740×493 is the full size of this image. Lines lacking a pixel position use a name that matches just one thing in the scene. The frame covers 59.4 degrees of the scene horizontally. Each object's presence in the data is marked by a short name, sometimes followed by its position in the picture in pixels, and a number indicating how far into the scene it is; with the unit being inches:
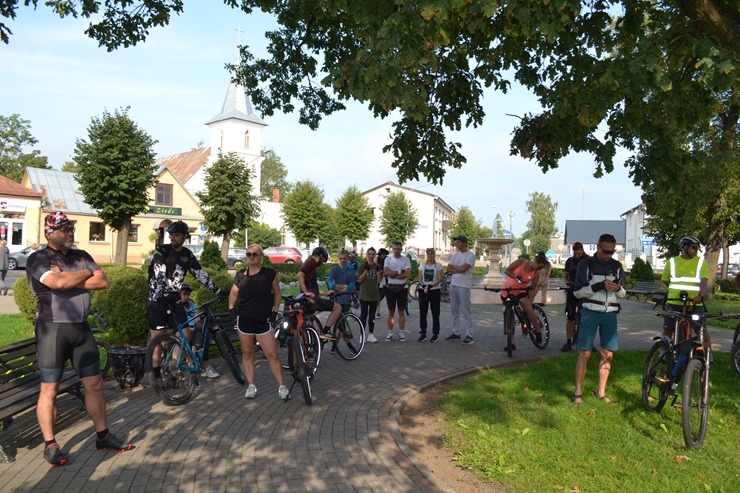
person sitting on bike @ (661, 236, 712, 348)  334.3
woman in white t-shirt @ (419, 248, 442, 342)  467.5
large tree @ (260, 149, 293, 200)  3767.2
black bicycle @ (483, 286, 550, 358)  410.3
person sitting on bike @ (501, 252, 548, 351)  426.9
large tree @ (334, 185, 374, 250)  2770.7
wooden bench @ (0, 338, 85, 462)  204.5
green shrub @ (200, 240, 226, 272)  1019.3
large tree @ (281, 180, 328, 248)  2488.9
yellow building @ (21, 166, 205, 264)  1895.9
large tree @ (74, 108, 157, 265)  1194.6
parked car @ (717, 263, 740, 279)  1952.3
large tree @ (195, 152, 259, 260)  1686.8
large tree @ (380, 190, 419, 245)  3029.0
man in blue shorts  276.7
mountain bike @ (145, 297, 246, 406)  265.0
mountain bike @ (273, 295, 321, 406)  275.9
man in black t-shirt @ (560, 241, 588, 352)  433.7
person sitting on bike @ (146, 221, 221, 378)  288.0
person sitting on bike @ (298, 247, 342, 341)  384.8
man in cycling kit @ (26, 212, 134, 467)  193.6
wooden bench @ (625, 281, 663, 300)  916.6
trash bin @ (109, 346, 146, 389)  287.4
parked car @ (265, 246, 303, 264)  1893.5
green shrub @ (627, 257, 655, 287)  1049.5
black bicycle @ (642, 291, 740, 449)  216.4
